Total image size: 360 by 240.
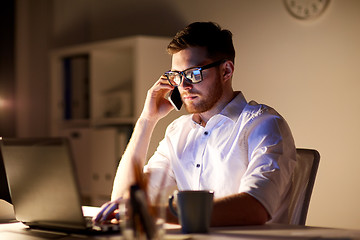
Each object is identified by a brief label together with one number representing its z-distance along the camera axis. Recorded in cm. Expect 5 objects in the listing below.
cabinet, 353
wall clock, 304
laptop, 126
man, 180
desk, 124
